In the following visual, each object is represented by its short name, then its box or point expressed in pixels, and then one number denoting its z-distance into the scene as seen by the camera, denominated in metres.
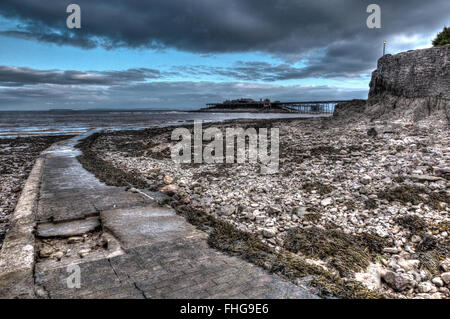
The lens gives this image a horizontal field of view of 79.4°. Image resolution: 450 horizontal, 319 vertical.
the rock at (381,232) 4.37
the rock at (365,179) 6.52
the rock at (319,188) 6.35
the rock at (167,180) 8.11
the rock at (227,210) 5.56
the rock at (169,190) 6.85
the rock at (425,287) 3.06
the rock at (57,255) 3.37
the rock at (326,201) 5.68
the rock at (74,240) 3.88
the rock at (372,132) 11.50
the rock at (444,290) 3.04
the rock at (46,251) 3.42
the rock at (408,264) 3.54
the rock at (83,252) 3.38
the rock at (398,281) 3.09
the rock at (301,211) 5.27
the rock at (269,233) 4.48
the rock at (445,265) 3.46
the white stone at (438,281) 3.15
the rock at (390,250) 3.93
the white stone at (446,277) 3.18
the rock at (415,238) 4.17
